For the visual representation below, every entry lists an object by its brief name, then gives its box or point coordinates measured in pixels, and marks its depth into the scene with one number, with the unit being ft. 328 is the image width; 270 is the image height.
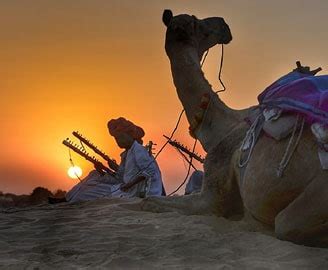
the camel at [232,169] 12.13
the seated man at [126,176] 32.22
